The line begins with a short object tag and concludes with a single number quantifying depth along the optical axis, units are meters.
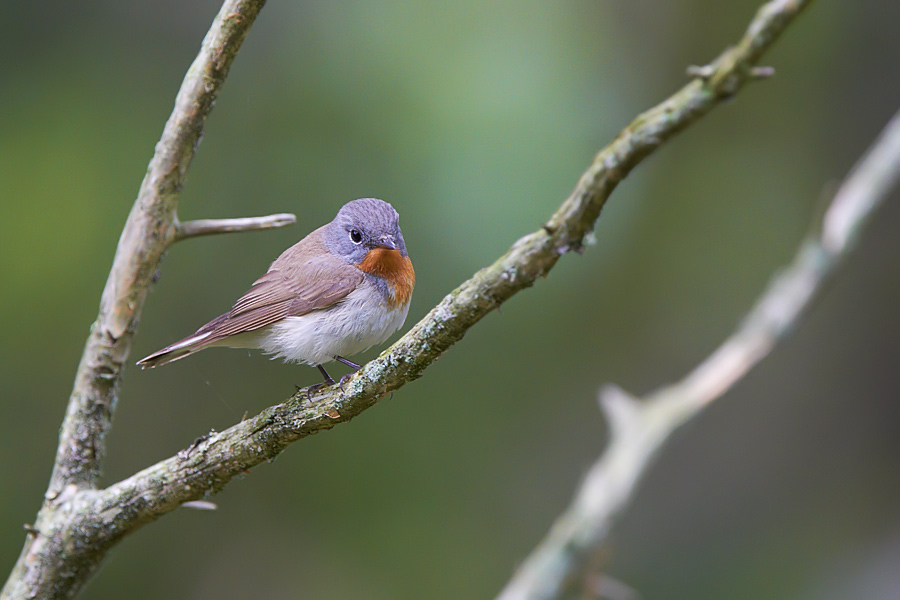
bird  5.12
